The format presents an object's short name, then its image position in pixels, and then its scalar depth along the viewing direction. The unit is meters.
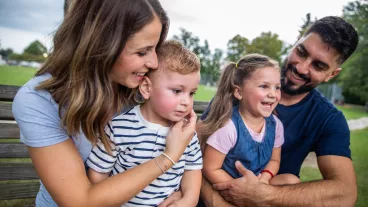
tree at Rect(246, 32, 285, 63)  27.92
